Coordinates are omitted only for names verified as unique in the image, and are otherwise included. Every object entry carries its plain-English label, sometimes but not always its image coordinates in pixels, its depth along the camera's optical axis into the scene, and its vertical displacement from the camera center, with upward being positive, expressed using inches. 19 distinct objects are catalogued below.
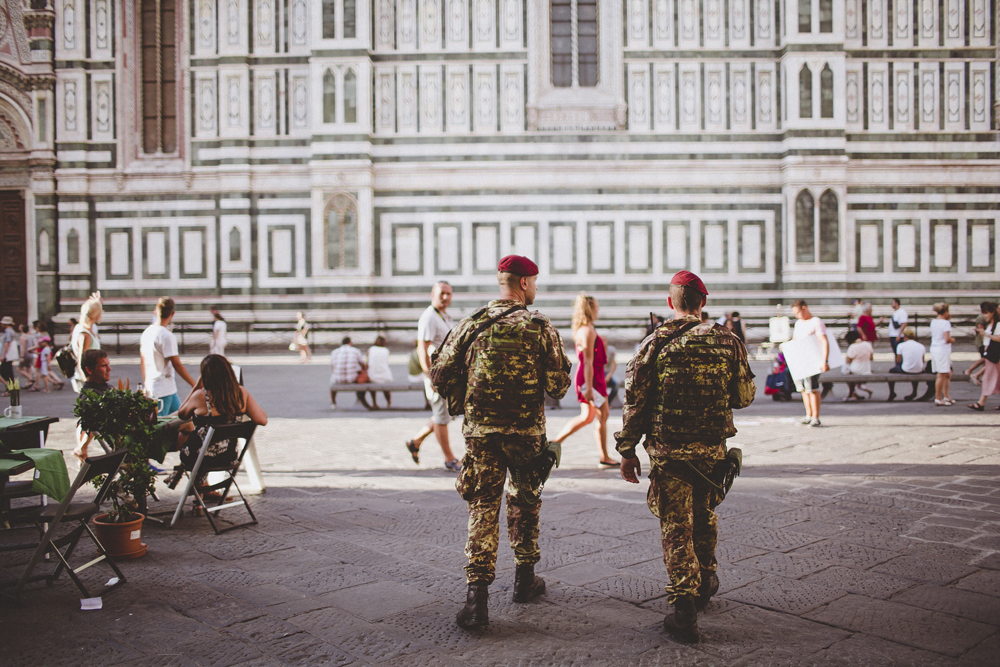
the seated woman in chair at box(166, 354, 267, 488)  213.6 -24.1
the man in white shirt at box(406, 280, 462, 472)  260.8 -7.2
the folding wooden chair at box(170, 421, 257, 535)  204.7 -38.8
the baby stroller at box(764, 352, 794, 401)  459.8 -39.0
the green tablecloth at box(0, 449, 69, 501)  175.0 -33.1
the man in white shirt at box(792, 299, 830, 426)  362.6 -18.9
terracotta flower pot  180.7 -49.2
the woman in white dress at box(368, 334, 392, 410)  455.2 -26.9
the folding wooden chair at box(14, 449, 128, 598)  154.1 -39.1
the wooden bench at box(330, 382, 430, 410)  431.2 -37.2
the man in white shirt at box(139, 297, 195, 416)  265.7 -12.1
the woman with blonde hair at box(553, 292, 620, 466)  268.7 -17.1
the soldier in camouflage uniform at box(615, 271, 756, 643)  134.4 -18.2
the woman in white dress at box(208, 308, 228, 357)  695.7 -13.6
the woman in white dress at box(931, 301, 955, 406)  423.2 -21.2
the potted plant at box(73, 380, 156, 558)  178.5 -29.0
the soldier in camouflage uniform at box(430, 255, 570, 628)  140.7 -15.3
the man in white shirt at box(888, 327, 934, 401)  452.4 -24.7
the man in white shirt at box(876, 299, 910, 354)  642.8 -3.1
